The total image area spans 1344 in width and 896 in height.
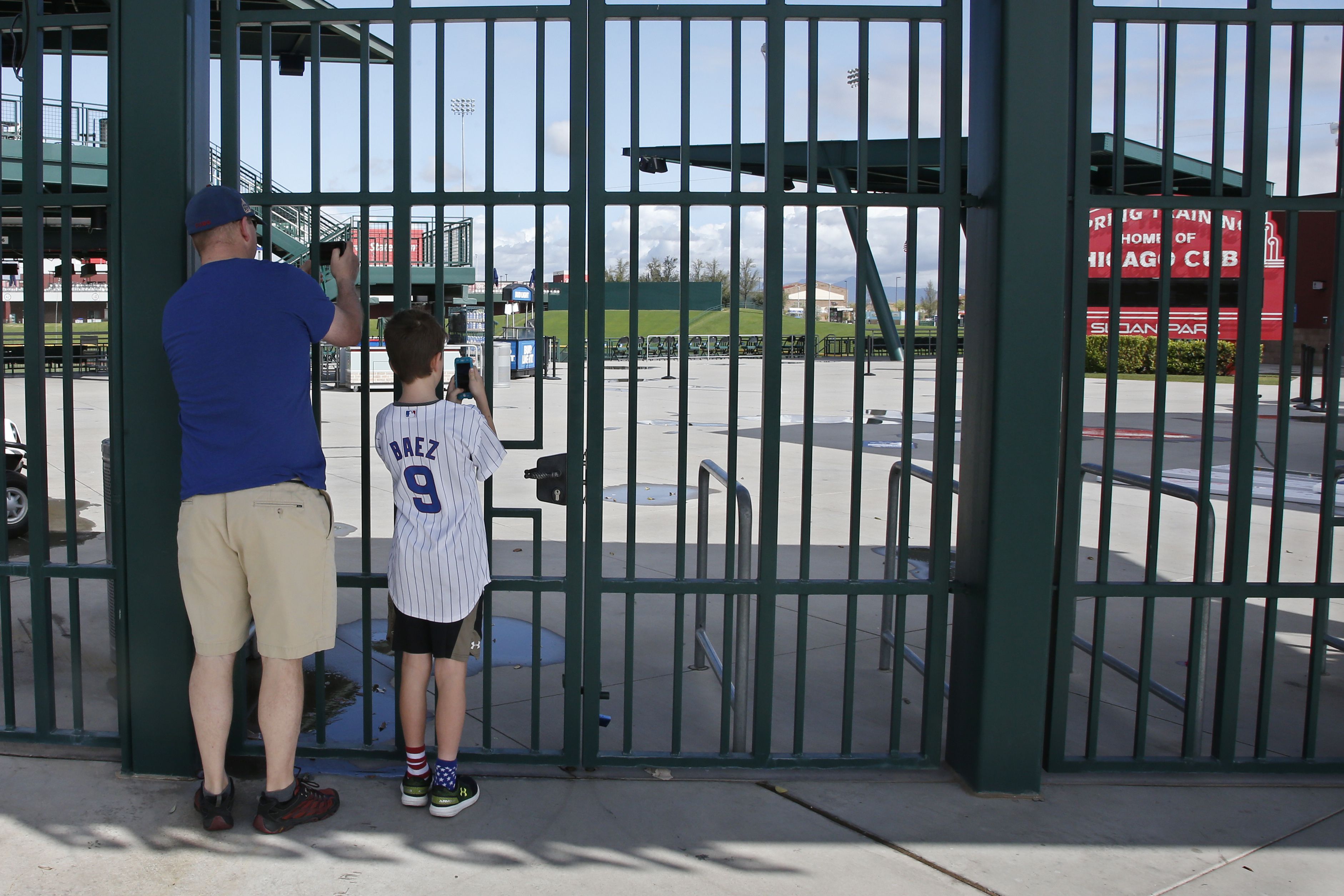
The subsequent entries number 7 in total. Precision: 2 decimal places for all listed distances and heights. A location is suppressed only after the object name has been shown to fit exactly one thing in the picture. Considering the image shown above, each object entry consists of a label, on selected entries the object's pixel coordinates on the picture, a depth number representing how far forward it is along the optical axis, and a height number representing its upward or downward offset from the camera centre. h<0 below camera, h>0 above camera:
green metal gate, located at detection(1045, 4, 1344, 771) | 3.46 -0.25
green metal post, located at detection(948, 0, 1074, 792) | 3.33 +0.05
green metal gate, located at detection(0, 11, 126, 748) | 3.52 -0.36
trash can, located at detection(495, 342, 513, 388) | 24.78 +0.20
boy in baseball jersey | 3.16 -0.49
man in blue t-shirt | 3.01 -0.36
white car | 6.96 -0.83
